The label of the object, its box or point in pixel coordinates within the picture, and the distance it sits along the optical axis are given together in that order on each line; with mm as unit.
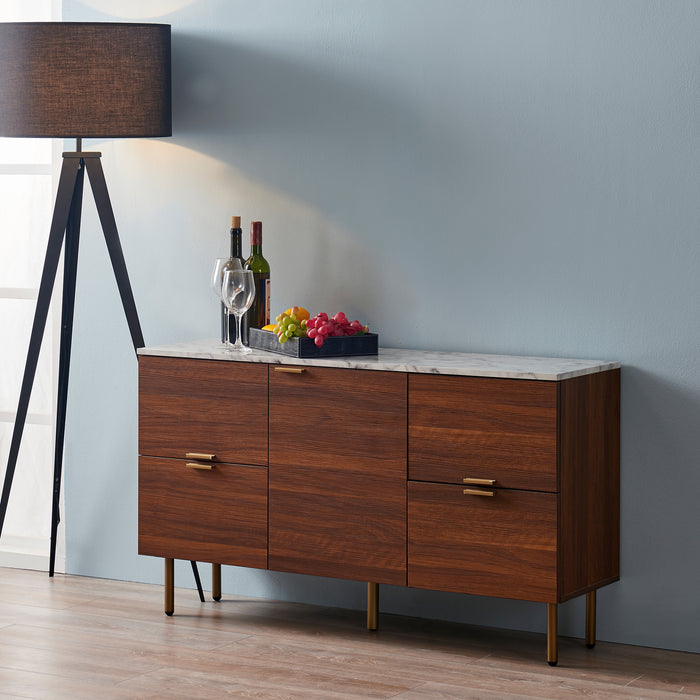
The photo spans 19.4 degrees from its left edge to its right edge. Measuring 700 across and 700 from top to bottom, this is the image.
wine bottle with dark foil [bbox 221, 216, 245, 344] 5942
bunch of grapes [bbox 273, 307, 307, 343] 5595
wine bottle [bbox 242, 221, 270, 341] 5970
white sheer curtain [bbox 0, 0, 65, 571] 6912
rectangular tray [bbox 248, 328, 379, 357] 5542
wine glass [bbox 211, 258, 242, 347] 5813
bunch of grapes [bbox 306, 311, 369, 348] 5553
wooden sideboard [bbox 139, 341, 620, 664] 5102
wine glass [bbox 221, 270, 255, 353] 5764
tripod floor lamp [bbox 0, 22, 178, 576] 5878
